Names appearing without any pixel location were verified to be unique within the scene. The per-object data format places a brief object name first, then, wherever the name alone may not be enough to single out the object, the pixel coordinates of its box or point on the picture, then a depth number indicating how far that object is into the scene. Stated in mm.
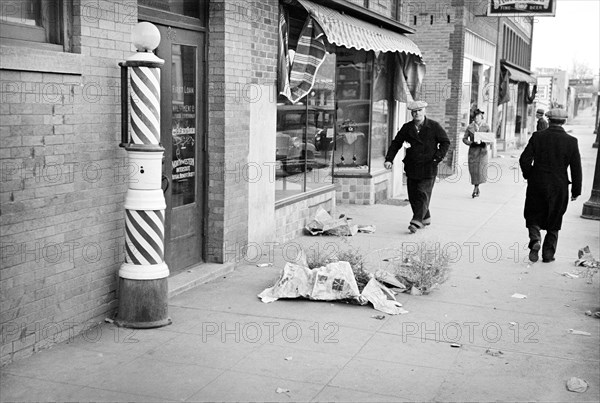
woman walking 15914
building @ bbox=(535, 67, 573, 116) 43531
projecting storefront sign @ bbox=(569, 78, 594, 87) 85075
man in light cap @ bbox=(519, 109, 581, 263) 9414
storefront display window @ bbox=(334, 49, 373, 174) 14492
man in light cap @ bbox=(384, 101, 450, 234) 11188
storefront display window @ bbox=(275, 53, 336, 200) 10477
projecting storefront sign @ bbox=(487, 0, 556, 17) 18578
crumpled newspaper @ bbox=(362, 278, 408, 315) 7156
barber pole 6102
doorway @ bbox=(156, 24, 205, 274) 7406
